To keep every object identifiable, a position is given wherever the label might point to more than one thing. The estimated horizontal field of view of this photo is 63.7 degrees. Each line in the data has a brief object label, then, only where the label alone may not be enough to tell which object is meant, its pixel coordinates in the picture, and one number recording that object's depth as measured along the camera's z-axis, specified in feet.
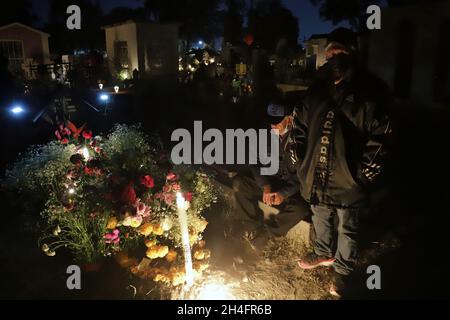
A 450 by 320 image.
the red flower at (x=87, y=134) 13.48
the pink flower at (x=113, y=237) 10.62
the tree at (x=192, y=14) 107.65
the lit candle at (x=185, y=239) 9.78
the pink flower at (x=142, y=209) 10.59
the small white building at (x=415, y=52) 32.65
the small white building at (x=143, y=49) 60.18
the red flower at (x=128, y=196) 10.67
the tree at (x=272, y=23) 126.41
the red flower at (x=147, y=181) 11.22
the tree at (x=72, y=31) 128.57
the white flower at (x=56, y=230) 10.95
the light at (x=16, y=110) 21.90
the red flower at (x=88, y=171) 12.20
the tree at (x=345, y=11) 95.35
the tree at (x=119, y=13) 117.23
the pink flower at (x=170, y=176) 11.58
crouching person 12.60
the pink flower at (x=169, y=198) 11.48
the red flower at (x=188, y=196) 11.54
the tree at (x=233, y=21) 122.21
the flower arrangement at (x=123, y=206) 10.87
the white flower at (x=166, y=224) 11.17
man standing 9.42
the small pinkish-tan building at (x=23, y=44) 81.00
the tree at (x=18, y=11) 99.04
